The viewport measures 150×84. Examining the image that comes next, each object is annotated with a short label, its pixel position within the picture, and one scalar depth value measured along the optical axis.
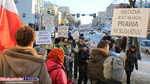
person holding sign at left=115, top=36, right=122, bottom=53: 12.46
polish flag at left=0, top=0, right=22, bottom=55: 3.25
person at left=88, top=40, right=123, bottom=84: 3.92
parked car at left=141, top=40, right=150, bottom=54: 20.93
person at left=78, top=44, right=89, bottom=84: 6.91
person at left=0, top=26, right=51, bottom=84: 2.20
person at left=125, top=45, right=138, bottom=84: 7.10
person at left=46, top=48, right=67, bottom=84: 2.93
